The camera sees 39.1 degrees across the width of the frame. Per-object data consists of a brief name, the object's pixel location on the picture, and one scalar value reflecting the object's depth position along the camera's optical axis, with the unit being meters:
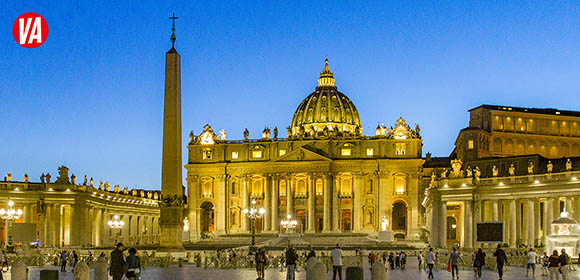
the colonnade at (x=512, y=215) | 74.09
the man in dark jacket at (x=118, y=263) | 25.58
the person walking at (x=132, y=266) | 26.48
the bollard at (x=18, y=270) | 27.02
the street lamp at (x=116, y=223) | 71.75
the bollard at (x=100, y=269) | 25.77
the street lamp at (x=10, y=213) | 52.90
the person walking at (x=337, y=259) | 33.31
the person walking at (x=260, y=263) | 36.31
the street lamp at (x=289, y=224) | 105.08
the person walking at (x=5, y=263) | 43.96
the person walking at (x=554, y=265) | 31.94
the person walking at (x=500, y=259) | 36.09
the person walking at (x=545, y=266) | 40.47
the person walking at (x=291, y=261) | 33.78
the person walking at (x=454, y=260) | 38.22
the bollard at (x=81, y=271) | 25.72
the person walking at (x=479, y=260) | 36.94
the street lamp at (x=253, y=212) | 73.36
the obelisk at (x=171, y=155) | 45.38
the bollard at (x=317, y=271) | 23.42
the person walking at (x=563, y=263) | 31.96
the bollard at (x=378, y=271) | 25.22
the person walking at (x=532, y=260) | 39.56
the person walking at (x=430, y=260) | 39.50
